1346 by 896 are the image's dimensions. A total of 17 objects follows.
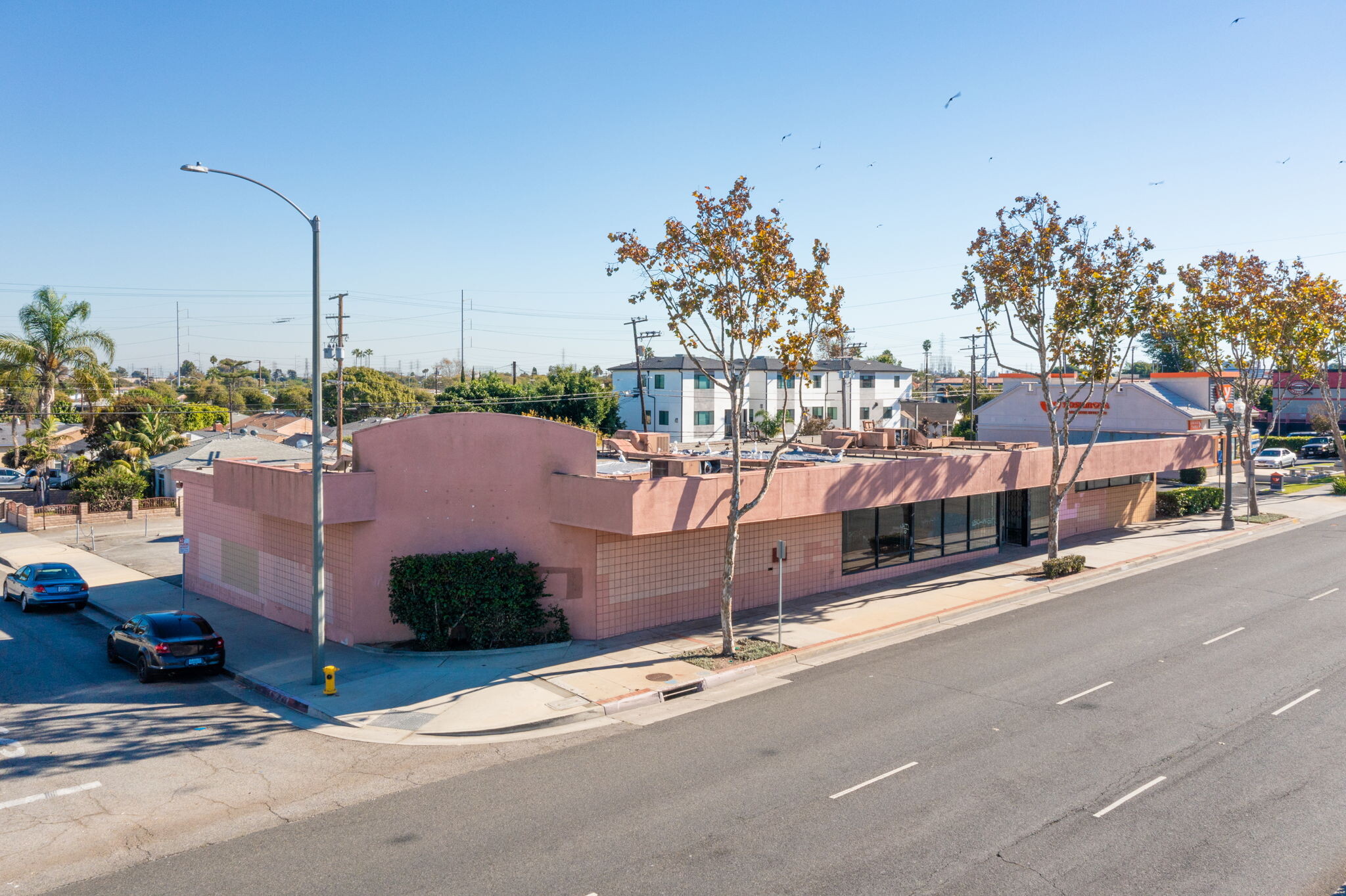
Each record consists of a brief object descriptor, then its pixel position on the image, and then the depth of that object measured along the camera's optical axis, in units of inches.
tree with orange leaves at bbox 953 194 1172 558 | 1061.1
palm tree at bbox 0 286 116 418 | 2038.6
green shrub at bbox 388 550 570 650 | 775.1
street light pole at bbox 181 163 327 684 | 680.4
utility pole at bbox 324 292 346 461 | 1509.6
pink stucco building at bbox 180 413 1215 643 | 794.2
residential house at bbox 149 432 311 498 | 1793.8
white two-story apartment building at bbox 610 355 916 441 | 2888.8
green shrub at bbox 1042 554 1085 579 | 1080.8
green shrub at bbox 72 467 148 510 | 1793.8
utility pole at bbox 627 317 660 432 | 2254.9
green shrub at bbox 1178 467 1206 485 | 1951.3
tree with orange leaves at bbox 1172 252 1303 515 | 1406.3
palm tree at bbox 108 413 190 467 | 1993.1
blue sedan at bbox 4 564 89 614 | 1021.2
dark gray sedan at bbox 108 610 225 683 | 713.6
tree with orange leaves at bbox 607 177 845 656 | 723.4
